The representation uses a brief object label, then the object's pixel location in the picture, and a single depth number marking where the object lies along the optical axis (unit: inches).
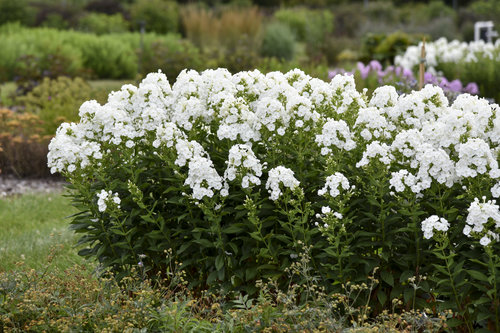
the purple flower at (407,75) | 413.5
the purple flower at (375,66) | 433.6
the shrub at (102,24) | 936.3
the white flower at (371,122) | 155.5
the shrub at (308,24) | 934.2
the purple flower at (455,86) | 398.9
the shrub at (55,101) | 386.7
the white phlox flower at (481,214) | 128.6
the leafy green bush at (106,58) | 687.7
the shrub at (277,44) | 773.9
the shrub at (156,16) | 971.9
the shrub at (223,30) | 754.3
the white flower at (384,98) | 167.6
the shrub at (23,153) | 357.1
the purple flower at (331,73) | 389.1
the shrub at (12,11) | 930.2
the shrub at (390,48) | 623.2
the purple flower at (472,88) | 404.2
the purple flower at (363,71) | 428.0
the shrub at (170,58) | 582.2
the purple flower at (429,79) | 381.6
